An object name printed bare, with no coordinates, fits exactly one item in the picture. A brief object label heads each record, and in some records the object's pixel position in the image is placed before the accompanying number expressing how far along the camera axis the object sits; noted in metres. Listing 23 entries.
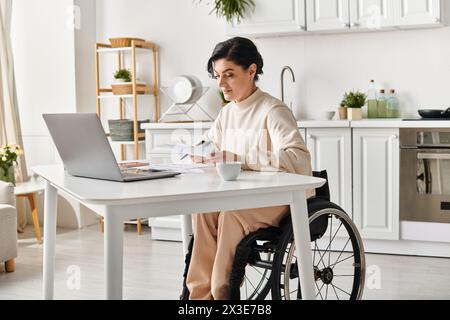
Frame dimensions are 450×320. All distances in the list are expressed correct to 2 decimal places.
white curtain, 5.42
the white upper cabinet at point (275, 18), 4.66
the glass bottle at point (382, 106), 4.77
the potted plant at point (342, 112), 4.76
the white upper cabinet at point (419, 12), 4.33
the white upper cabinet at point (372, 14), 4.47
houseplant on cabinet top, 4.77
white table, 2.02
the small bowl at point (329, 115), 4.81
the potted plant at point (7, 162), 4.88
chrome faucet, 4.90
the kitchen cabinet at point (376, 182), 4.36
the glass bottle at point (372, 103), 4.79
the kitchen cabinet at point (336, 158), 4.45
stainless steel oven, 4.24
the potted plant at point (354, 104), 4.69
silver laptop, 2.34
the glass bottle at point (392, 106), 4.75
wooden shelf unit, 5.22
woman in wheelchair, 2.56
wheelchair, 2.46
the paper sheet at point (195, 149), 2.73
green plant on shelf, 5.36
